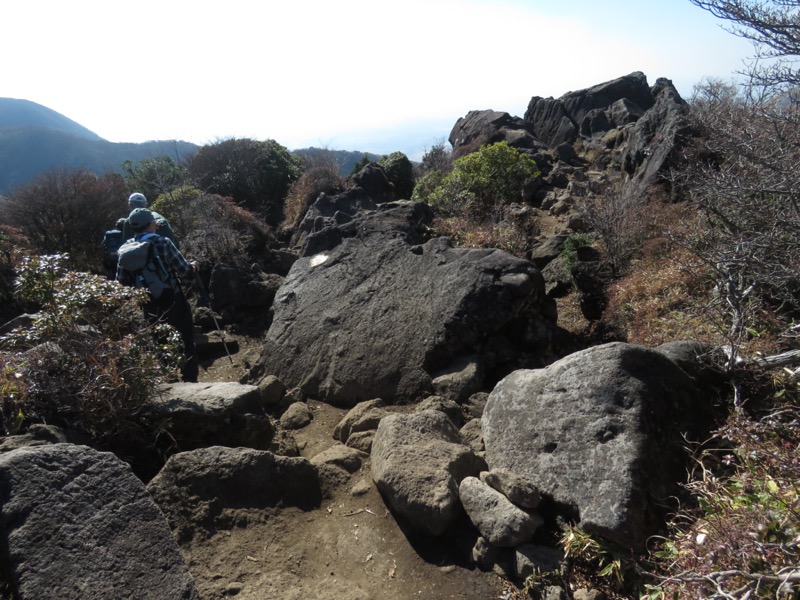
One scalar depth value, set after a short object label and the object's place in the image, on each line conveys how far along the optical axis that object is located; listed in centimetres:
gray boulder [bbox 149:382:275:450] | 455
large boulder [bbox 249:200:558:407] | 598
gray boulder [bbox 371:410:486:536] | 375
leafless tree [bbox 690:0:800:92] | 432
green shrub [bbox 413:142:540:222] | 1200
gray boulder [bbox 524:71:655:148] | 2441
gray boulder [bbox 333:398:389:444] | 528
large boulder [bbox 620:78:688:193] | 1106
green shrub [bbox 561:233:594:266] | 848
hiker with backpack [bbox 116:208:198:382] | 628
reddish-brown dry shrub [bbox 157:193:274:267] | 1073
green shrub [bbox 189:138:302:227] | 1545
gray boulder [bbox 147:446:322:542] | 369
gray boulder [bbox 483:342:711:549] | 330
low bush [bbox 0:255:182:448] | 412
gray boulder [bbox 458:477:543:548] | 342
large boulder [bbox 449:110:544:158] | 2117
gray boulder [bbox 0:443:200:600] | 274
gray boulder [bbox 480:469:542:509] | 354
